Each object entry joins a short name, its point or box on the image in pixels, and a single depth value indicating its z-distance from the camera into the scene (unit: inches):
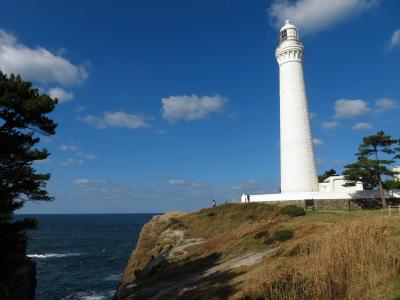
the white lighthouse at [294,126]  1600.6
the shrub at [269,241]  846.7
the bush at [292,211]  1236.8
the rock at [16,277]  866.1
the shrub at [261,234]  923.4
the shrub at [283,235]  840.0
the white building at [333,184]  1780.3
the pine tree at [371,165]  1425.9
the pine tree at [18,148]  770.2
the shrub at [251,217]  1345.1
